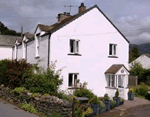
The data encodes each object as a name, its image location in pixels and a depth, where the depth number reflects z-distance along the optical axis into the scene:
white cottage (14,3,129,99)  17.58
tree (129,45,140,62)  70.46
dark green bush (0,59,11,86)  17.12
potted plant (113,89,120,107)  16.08
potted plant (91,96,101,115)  12.38
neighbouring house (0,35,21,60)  35.06
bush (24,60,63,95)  13.67
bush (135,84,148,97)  22.04
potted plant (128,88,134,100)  19.33
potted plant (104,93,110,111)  14.17
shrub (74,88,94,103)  13.15
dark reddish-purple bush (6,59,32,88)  15.34
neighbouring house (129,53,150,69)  45.25
